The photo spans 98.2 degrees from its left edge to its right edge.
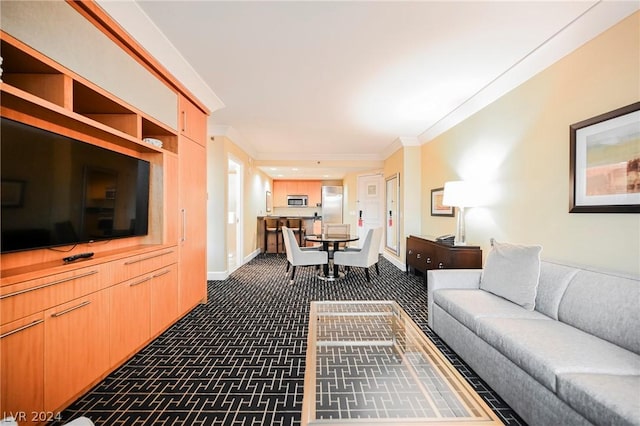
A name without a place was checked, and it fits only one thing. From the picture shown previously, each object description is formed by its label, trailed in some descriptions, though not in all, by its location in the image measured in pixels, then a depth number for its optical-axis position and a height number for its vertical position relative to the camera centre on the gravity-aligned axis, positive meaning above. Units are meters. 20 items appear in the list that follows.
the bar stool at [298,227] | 7.22 -0.38
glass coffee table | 1.12 -0.86
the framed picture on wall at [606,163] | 1.68 +0.34
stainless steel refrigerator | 9.05 +0.32
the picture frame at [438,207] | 3.99 +0.10
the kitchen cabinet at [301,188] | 9.42 +0.84
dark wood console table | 3.15 -0.53
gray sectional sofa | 1.11 -0.67
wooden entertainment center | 1.29 -0.34
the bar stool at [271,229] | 7.14 -0.43
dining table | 4.50 -0.50
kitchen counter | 7.13 -0.69
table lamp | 3.21 +0.17
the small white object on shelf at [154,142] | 2.38 +0.61
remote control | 1.61 -0.27
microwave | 9.37 +0.42
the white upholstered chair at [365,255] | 4.25 -0.66
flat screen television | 1.33 +0.13
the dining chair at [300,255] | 4.32 -0.67
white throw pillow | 1.98 -0.46
